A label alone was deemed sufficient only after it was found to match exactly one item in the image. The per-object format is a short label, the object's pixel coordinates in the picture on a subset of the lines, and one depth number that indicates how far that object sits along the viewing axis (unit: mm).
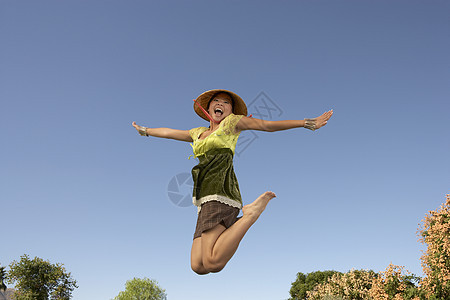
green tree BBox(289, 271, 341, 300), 49312
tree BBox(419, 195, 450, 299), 18531
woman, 4355
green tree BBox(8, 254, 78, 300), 34125
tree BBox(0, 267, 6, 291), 39219
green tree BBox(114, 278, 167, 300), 44219
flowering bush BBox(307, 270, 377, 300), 25281
